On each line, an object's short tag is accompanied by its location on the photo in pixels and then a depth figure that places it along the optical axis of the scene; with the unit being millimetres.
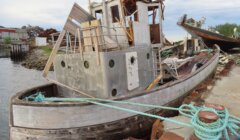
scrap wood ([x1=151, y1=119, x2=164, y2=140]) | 4228
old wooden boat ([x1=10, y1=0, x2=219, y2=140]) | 3972
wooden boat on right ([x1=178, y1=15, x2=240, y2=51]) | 15405
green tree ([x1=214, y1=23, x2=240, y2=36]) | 41550
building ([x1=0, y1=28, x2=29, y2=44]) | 65872
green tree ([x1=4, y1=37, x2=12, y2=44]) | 58202
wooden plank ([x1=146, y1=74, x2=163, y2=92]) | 5295
